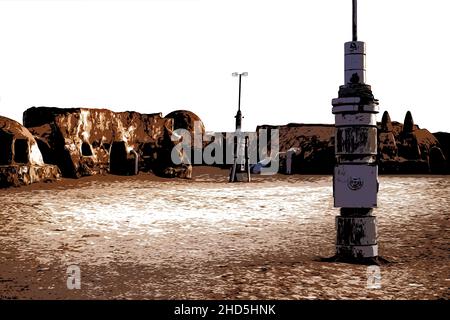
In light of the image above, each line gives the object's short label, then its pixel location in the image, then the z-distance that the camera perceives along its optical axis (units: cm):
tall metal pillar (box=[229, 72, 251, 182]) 2519
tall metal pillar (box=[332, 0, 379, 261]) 694
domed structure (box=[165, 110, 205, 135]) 3972
